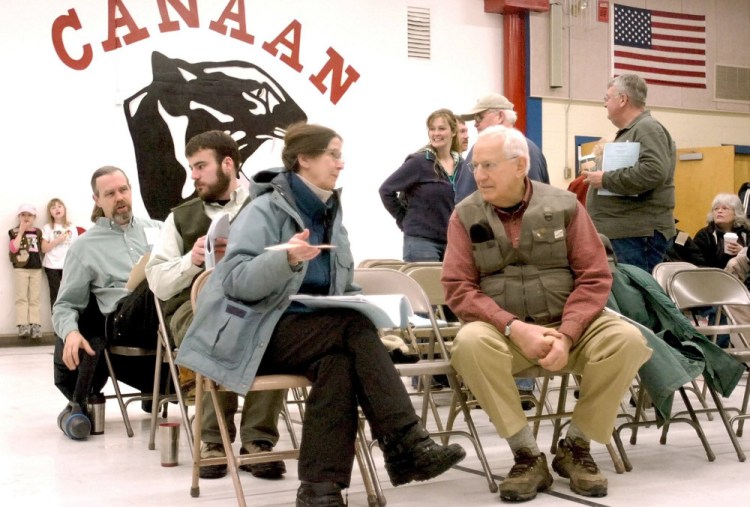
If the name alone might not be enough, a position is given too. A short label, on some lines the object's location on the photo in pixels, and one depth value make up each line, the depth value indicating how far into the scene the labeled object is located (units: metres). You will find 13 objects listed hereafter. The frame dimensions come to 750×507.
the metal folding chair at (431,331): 3.04
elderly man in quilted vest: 2.93
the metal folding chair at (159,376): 3.52
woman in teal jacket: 2.54
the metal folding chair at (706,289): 3.99
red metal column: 10.21
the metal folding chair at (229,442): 2.63
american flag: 10.85
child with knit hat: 8.24
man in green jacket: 4.51
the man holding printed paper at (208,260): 3.28
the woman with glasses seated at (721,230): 6.68
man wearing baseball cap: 4.69
